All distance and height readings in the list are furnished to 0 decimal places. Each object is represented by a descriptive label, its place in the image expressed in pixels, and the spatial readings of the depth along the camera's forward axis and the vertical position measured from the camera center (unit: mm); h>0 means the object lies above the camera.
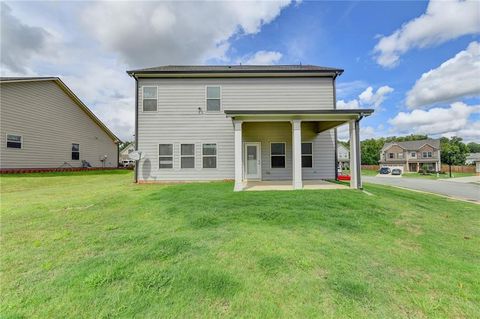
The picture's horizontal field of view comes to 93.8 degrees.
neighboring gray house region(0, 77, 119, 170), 13516 +2803
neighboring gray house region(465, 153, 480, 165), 62953 +1106
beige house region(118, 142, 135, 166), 48338 +2872
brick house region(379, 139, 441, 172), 47219 +1645
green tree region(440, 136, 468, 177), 56031 +2530
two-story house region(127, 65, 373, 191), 11422 +1982
